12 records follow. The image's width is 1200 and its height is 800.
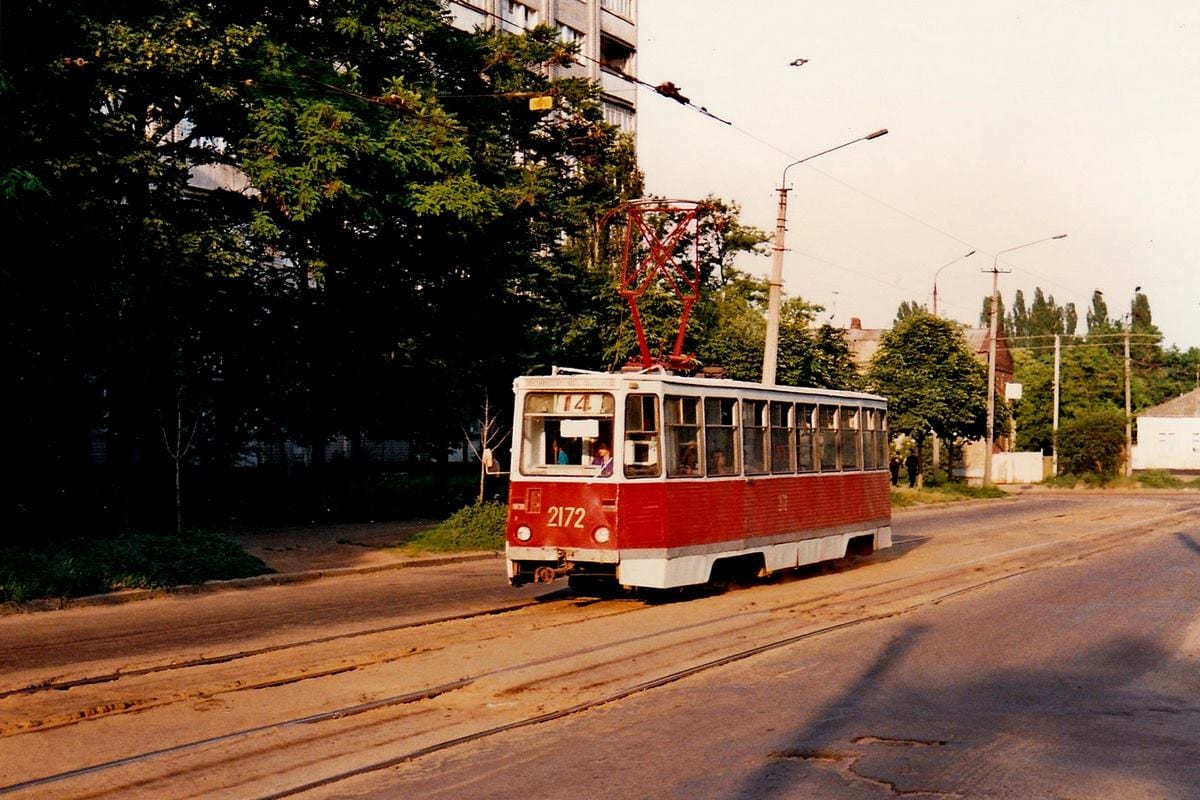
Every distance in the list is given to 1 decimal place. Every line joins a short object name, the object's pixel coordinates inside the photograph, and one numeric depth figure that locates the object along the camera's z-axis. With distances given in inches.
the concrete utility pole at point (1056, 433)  2721.5
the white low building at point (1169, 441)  3848.4
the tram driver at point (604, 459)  605.6
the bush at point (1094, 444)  2605.8
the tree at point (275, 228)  775.7
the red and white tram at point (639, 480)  601.9
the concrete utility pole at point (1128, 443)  2769.7
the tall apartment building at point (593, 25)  2074.3
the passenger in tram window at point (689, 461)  629.9
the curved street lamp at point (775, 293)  1143.6
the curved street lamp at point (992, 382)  2047.2
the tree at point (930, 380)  2081.7
